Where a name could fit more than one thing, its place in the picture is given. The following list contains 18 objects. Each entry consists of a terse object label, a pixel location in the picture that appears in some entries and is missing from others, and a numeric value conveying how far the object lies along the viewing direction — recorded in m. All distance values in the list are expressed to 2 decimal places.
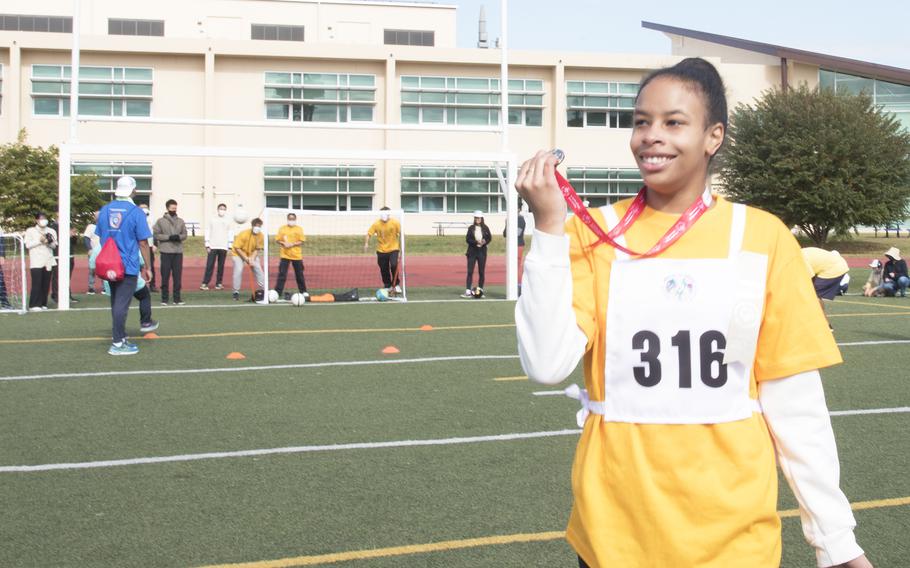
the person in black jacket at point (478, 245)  20.19
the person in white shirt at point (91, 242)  18.77
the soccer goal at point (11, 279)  17.47
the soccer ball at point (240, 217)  21.62
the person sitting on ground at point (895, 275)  21.16
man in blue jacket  11.43
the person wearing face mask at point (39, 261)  17.34
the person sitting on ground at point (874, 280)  21.69
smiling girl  2.21
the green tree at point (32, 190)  36.88
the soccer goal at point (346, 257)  19.78
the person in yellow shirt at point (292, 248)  19.11
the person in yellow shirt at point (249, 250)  19.62
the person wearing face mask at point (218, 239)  21.28
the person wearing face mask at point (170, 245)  18.50
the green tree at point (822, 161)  41.09
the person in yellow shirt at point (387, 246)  19.73
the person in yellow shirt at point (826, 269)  12.67
